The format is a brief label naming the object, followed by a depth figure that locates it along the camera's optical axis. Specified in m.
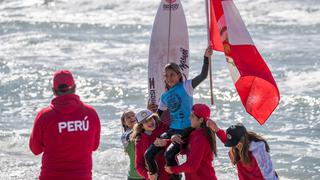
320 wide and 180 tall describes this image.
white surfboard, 19.81
